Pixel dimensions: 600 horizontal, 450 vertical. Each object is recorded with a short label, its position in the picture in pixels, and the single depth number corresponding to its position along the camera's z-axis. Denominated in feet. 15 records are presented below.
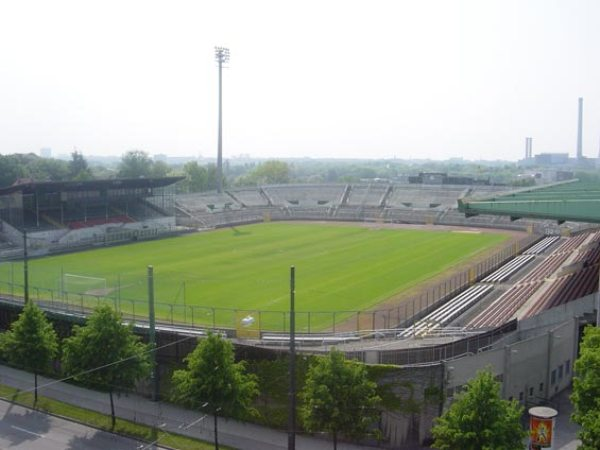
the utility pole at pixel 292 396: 67.62
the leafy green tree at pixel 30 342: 88.58
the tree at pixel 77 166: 411.95
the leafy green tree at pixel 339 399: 69.10
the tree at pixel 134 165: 425.28
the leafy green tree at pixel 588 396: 57.41
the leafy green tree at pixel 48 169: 395.34
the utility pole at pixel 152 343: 84.28
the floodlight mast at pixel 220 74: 316.19
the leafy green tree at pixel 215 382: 72.84
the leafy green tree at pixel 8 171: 351.67
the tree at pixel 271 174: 513.04
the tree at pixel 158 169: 448.70
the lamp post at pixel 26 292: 100.63
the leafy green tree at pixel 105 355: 81.00
